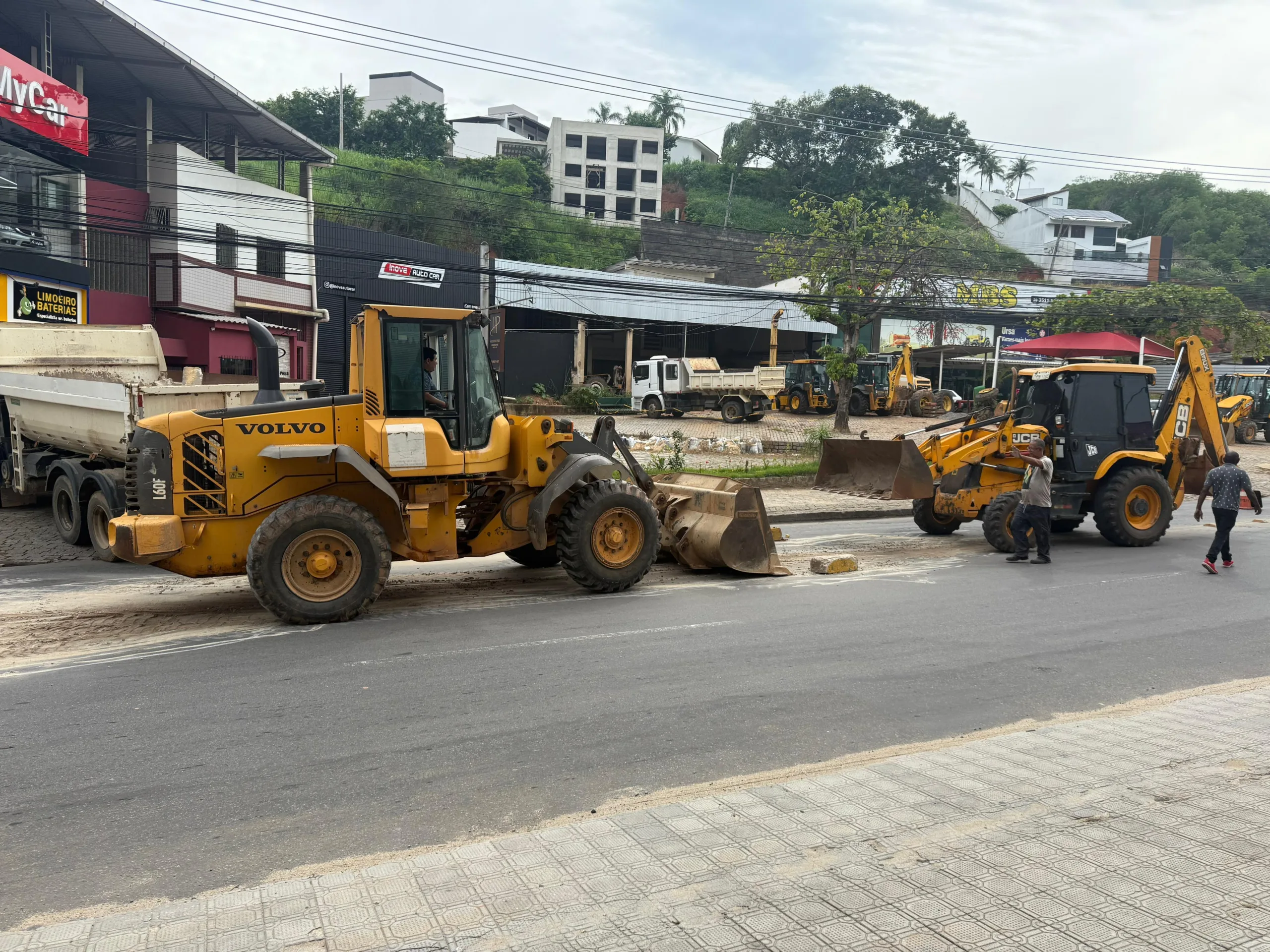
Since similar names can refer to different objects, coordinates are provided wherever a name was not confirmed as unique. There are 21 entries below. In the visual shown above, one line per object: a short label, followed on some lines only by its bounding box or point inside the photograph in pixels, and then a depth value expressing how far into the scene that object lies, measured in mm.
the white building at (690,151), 100875
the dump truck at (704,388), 35844
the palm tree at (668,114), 97812
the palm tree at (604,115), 102188
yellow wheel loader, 8273
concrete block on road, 10930
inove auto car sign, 33594
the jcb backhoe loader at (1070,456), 13219
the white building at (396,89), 88062
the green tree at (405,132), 72688
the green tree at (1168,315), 39469
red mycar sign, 20359
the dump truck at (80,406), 12062
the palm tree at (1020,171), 110688
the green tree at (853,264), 28953
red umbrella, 33188
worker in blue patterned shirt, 11445
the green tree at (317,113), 72125
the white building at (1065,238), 69125
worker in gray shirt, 11648
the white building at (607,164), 79188
